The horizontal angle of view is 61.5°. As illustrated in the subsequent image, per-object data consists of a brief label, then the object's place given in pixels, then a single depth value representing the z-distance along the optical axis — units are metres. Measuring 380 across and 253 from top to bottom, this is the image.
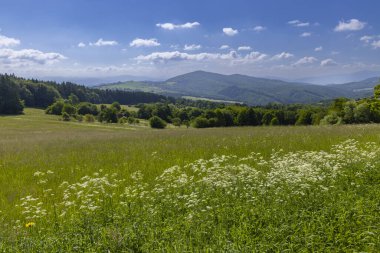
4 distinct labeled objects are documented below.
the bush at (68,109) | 111.77
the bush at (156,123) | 100.88
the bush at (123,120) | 108.54
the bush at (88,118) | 105.19
